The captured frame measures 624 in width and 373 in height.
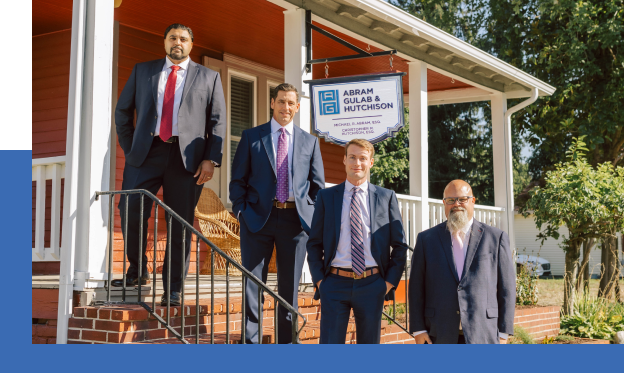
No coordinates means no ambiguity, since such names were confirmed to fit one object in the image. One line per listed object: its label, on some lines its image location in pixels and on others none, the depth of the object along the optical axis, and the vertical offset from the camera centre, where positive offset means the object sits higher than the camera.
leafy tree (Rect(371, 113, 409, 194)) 17.38 +2.17
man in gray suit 4.54 +0.74
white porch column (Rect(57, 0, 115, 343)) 4.65 +0.61
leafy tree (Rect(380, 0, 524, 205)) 23.34 +3.74
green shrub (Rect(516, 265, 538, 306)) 9.45 -0.76
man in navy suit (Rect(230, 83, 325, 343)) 4.22 +0.26
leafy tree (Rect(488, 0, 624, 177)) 13.28 +3.68
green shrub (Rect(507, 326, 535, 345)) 7.94 -1.22
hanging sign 6.01 +1.24
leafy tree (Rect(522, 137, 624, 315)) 9.86 +0.54
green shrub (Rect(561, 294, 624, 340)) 8.95 -1.18
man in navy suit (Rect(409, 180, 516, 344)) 3.50 -0.24
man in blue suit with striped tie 3.60 -0.07
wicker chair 7.59 +0.13
